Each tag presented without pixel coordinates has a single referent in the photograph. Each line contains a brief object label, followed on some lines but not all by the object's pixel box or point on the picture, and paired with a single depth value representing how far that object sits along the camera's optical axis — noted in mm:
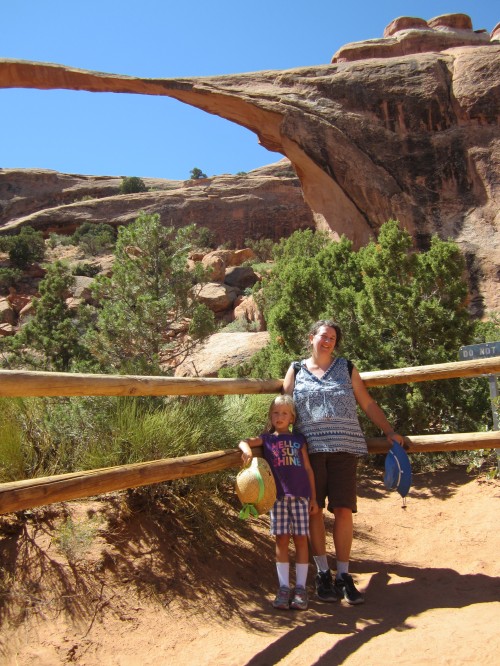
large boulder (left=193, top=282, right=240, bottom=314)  22734
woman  3252
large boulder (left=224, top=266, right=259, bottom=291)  25625
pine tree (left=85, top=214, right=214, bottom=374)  7379
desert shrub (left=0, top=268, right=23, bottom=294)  28047
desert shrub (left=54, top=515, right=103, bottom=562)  3160
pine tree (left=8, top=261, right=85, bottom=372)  13922
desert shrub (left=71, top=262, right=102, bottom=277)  28212
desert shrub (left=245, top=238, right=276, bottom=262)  29281
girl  3125
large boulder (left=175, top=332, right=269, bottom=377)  12852
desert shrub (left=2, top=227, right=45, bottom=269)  30031
